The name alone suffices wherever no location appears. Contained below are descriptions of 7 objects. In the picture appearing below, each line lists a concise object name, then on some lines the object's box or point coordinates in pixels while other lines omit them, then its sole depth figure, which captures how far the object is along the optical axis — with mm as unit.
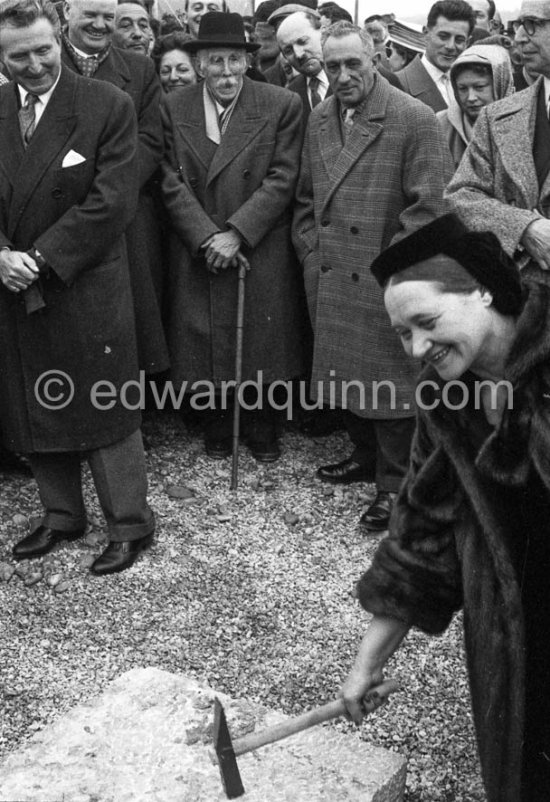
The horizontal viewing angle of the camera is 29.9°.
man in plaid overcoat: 4738
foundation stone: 2580
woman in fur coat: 2170
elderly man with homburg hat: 5289
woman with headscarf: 4910
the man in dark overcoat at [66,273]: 4195
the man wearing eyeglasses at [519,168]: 3770
